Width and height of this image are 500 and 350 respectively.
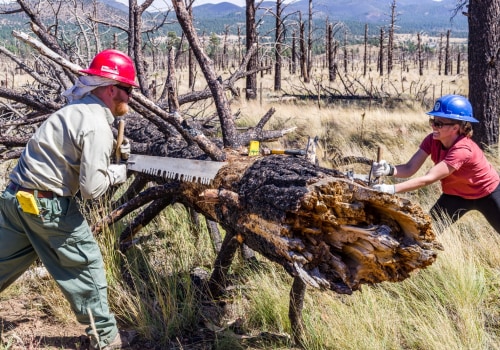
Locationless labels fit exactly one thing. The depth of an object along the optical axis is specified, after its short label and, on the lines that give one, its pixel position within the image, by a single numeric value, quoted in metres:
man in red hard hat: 2.69
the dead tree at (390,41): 28.83
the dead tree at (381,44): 32.44
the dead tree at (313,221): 2.30
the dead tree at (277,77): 21.89
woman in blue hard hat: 3.54
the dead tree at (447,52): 33.09
